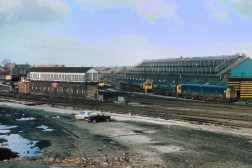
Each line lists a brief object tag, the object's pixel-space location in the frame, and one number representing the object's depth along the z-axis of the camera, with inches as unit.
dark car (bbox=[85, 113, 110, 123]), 1332.4
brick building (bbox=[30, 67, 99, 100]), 2394.2
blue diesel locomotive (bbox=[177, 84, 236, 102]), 2064.5
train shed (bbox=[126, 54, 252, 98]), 2445.9
